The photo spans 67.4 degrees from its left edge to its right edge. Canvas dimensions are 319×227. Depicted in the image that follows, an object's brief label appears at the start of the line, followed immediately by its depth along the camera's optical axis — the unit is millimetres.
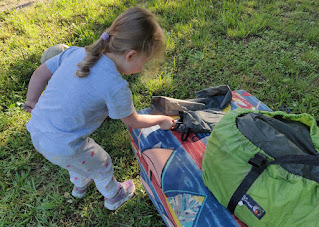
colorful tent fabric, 1290
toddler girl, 1245
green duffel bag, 1004
